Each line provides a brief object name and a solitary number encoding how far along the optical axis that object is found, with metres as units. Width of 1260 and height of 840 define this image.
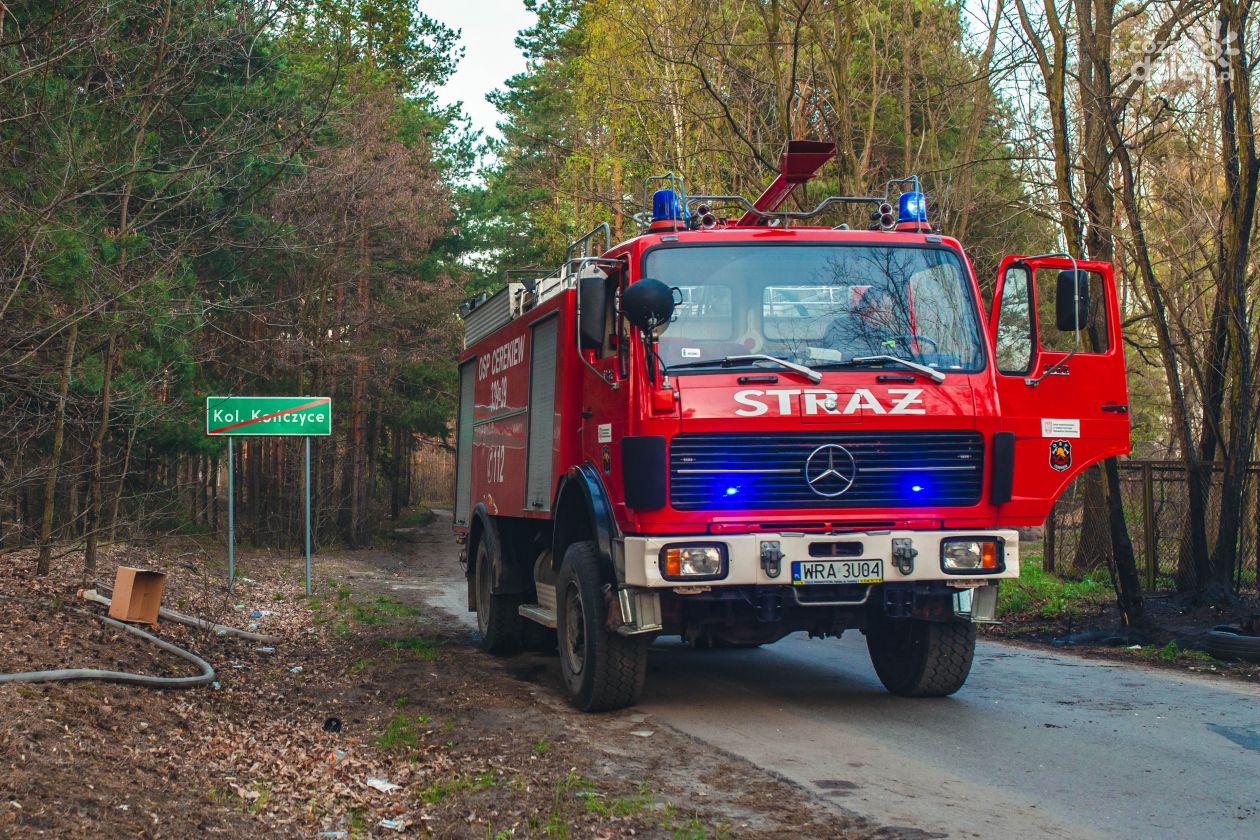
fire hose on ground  7.37
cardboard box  10.50
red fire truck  7.88
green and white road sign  17.62
